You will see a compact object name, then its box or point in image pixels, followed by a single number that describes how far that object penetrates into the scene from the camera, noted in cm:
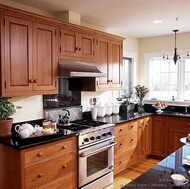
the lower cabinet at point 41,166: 224
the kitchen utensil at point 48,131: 258
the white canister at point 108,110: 410
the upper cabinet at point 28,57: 242
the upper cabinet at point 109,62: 362
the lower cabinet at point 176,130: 406
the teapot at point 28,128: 247
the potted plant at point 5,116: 250
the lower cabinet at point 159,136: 432
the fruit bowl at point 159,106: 455
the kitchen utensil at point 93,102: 398
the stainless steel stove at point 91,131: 285
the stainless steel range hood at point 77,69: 289
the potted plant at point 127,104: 449
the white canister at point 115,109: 427
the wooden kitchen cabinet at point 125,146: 352
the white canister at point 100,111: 390
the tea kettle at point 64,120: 317
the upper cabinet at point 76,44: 301
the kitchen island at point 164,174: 138
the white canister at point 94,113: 377
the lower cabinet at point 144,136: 410
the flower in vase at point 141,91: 464
